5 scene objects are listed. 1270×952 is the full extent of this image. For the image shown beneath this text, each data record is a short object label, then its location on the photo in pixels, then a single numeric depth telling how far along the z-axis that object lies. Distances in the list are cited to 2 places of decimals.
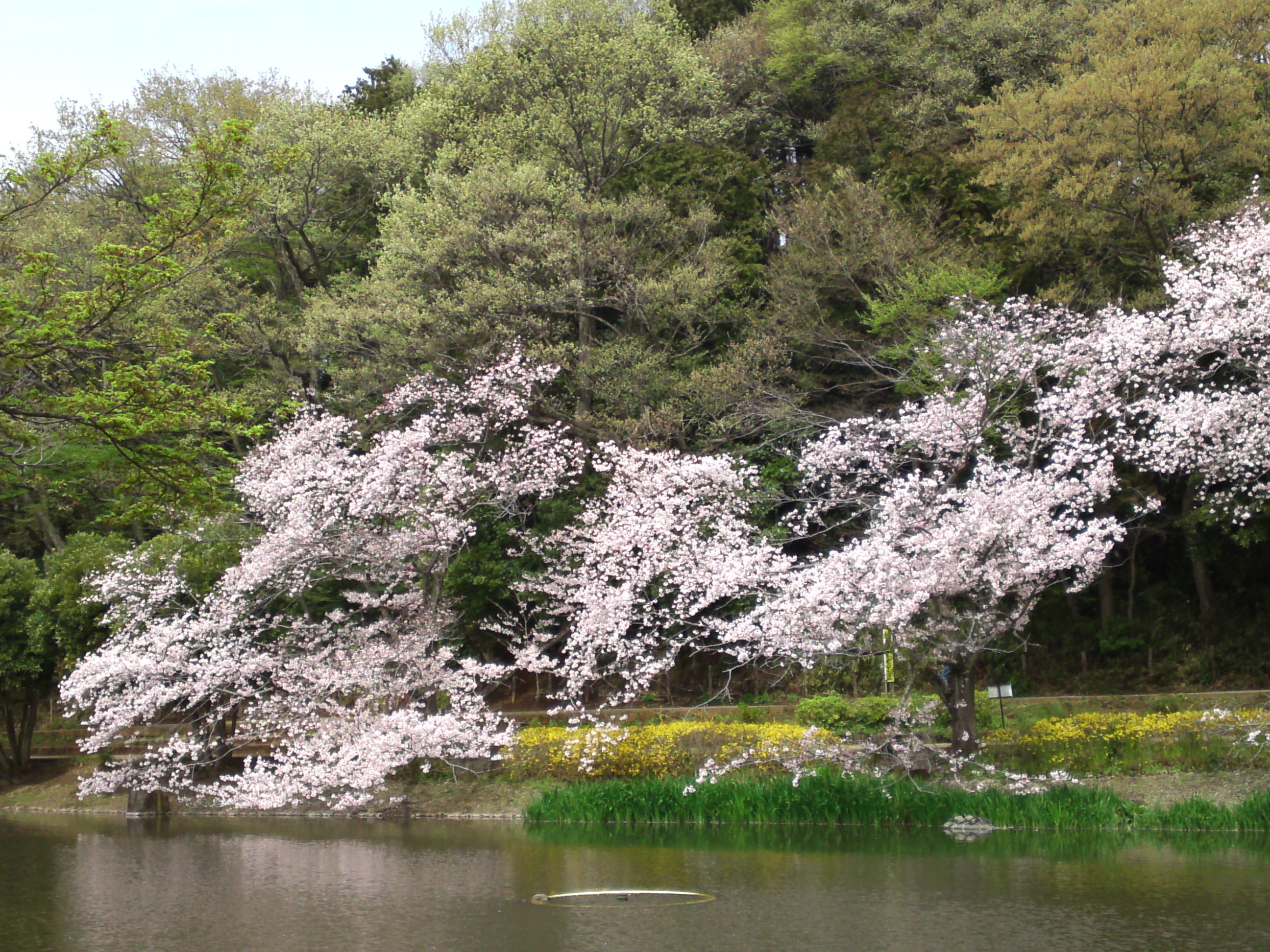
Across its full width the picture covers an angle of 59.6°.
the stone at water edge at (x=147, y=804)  21.25
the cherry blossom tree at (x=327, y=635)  19.61
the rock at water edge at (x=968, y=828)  14.62
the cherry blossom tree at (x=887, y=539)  15.62
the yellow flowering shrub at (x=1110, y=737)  15.80
